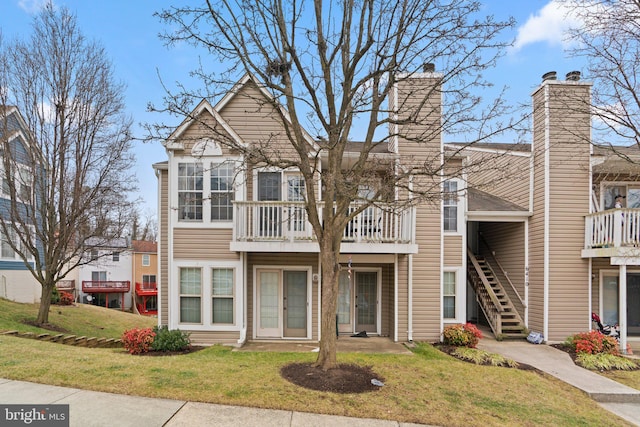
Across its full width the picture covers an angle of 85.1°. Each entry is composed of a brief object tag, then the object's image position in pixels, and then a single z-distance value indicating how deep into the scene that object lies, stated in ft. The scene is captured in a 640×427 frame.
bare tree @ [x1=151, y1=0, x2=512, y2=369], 20.71
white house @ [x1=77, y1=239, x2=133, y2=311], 110.73
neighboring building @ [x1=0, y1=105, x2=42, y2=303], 42.32
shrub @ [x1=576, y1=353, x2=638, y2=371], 28.22
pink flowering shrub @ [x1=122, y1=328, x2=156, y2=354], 28.89
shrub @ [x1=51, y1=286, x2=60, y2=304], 61.67
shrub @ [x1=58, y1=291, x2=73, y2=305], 64.20
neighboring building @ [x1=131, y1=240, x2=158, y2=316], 113.50
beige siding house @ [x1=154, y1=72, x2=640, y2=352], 31.81
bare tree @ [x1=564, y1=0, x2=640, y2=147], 26.35
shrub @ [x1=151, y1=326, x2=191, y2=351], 29.17
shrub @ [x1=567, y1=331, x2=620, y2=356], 31.19
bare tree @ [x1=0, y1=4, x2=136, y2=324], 39.14
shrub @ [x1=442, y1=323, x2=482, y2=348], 32.01
